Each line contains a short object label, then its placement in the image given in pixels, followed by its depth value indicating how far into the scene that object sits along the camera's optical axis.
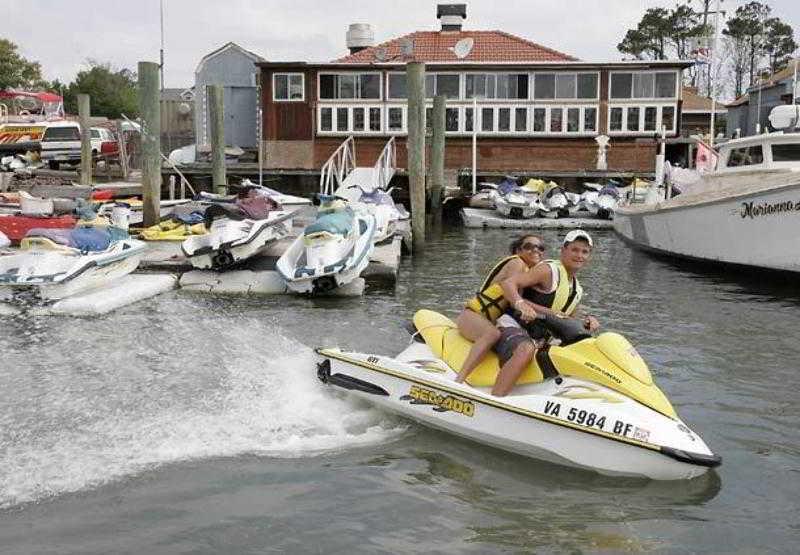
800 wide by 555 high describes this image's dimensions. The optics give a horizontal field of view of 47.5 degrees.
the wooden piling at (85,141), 29.55
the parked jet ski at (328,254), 14.05
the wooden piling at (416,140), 21.09
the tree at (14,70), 66.31
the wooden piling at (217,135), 25.77
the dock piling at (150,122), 18.89
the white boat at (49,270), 12.27
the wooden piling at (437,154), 27.98
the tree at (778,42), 67.44
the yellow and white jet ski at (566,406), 6.51
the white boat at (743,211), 15.86
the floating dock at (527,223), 27.39
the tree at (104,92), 72.06
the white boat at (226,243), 15.08
